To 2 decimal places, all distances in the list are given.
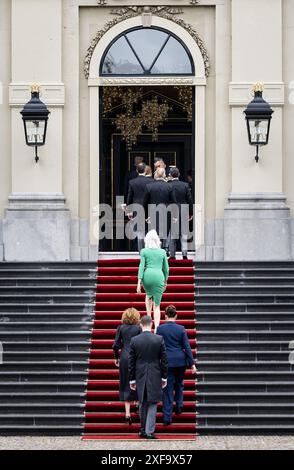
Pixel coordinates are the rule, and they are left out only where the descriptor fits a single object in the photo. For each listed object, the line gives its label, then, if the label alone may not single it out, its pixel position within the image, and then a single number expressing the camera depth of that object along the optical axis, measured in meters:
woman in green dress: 25.86
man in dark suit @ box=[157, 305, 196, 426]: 23.95
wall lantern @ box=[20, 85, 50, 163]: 29.89
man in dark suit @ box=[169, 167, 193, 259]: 29.19
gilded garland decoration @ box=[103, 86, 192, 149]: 34.38
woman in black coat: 24.03
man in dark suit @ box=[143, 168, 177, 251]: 28.84
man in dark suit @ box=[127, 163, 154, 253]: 29.44
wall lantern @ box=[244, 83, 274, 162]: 29.81
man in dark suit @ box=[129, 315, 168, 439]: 23.41
